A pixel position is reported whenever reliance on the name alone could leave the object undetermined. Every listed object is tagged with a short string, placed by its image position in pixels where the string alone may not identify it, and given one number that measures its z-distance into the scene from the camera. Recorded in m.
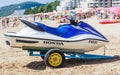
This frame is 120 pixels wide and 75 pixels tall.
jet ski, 9.25
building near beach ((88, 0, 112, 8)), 143.50
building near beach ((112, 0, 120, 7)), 136.12
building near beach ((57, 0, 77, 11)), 169.56
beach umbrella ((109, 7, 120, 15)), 45.41
